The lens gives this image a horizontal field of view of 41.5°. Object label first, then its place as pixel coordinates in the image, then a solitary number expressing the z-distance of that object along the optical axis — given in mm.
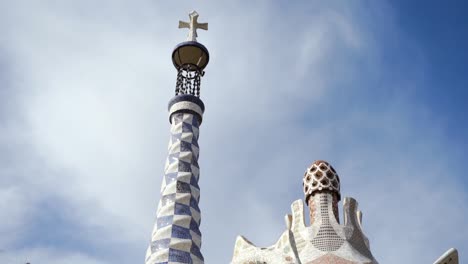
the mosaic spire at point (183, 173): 10031
